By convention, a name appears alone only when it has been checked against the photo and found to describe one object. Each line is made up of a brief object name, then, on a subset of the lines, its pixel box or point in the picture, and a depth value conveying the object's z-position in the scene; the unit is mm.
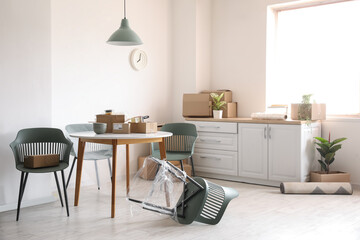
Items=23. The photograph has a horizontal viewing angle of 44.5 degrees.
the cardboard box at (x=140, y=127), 4205
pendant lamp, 4294
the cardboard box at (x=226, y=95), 6154
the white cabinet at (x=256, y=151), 5246
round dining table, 3887
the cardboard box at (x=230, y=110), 6078
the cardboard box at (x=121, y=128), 4121
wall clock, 5992
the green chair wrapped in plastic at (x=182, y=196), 3721
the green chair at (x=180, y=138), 5355
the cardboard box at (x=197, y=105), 6051
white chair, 4746
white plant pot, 5945
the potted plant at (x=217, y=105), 5953
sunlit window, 5488
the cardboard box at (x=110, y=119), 4246
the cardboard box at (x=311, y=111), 5319
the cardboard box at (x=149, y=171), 3858
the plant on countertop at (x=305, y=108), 5328
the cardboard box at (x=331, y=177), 5125
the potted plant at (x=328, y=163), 5148
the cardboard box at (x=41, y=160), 3898
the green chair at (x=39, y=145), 4004
